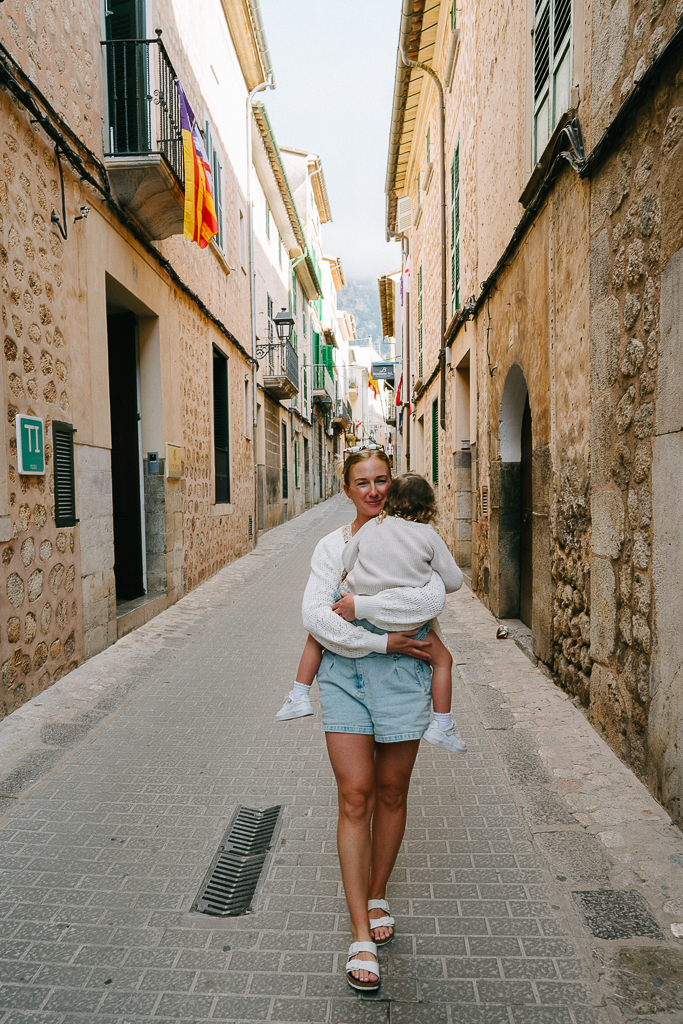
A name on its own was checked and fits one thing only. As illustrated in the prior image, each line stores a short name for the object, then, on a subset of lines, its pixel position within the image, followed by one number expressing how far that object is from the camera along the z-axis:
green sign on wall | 4.50
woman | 2.11
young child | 2.14
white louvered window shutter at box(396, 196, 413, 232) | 18.08
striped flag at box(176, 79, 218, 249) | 6.98
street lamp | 14.89
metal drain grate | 2.44
